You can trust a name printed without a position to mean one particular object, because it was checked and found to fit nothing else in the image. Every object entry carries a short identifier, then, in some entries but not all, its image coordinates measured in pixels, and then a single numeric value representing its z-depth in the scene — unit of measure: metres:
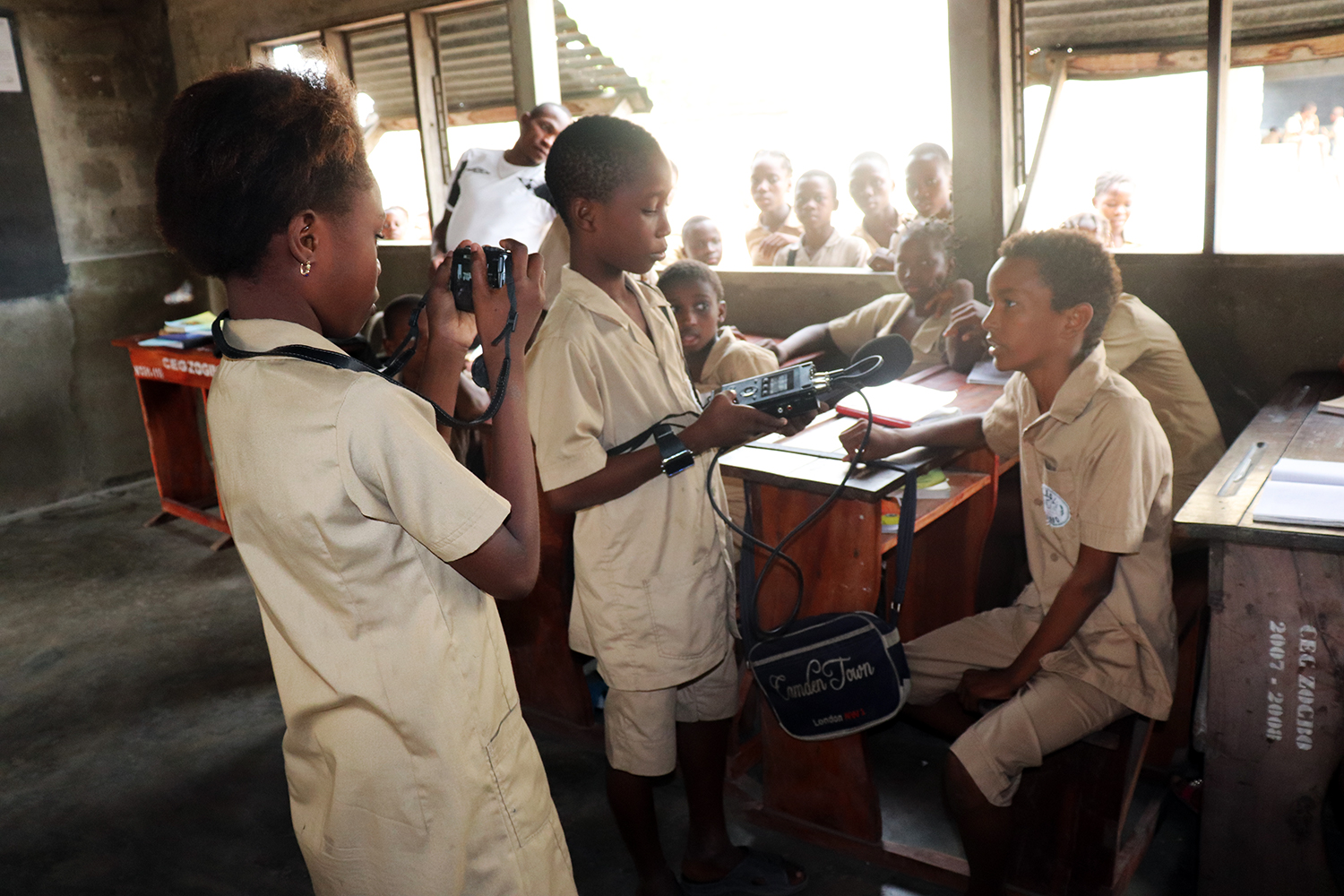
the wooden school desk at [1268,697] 1.73
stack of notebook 4.55
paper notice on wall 4.99
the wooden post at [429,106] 4.90
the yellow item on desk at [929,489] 2.36
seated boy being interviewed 1.79
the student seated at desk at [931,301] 3.33
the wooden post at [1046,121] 3.69
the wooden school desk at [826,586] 1.95
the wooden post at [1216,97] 3.11
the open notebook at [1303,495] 1.74
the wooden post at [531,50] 4.52
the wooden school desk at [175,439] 4.67
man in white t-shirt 3.45
